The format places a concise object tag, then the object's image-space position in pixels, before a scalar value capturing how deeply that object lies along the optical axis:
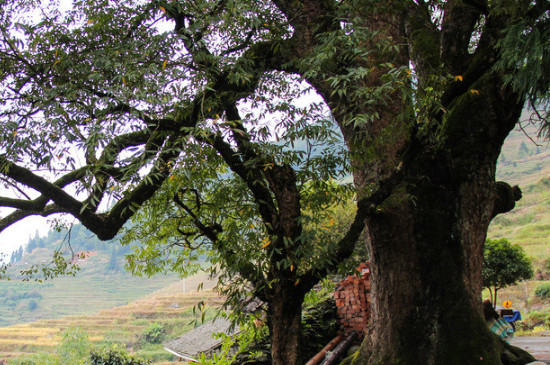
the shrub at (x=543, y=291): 19.69
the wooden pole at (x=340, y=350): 6.78
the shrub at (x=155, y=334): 48.09
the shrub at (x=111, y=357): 13.10
